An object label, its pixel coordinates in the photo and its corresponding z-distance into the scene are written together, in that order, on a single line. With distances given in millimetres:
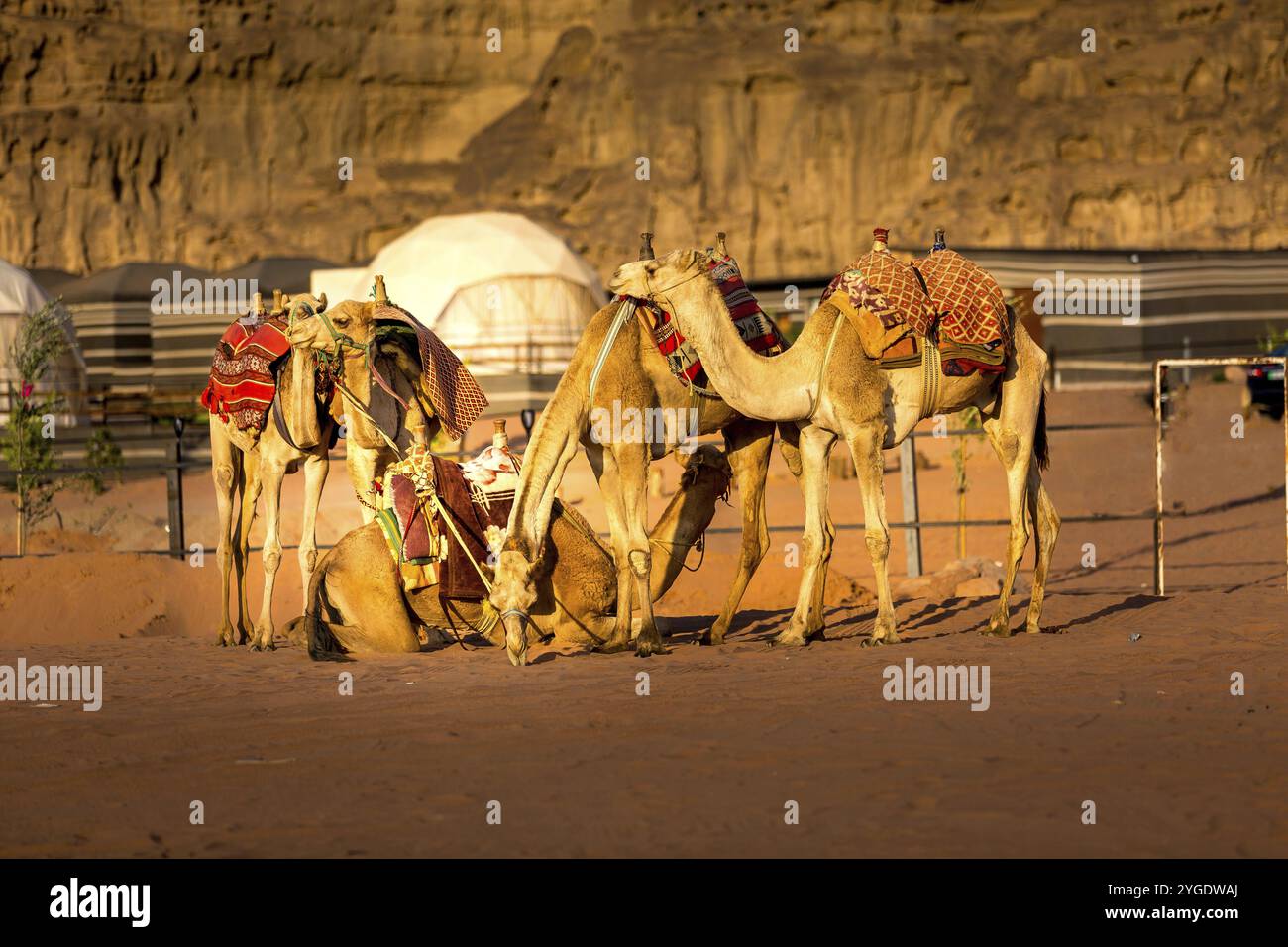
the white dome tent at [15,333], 32875
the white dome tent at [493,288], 35375
